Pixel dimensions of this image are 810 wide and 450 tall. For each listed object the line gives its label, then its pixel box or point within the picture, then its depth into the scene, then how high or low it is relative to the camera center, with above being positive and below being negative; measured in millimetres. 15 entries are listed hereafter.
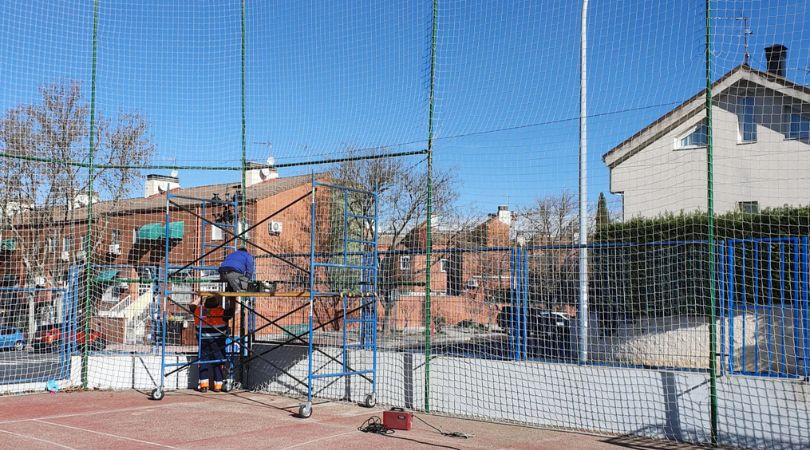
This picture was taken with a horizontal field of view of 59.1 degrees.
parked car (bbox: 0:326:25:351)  15352 -1625
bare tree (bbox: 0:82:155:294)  15172 +1826
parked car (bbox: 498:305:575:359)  9406 -845
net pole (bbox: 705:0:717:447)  7586 -519
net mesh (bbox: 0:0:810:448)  7938 -679
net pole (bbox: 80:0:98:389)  11883 -69
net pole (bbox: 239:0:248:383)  11867 -906
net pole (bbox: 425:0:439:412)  9711 +939
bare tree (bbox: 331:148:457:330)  21984 +2499
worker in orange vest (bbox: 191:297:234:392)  11578 -1190
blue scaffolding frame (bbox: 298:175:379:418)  9555 -669
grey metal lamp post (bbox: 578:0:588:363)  9102 +1321
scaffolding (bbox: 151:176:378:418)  10094 -1075
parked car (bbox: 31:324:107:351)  12195 -1411
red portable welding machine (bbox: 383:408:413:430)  8375 -1819
